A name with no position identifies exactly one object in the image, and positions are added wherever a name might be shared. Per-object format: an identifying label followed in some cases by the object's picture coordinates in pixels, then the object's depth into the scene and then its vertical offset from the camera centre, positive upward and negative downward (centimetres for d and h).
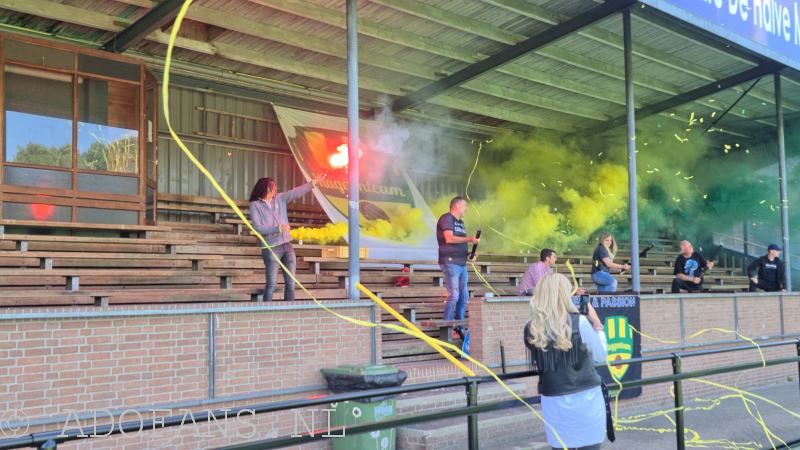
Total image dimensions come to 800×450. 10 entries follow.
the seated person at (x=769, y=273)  1441 -36
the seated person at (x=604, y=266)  1103 -14
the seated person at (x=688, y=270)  1245 -24
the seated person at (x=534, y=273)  995 -21
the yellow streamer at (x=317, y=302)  437 -38
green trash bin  655 -133
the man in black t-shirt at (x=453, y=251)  916 +9
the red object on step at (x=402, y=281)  1264 -38
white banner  1505 +161
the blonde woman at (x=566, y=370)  435 -67
